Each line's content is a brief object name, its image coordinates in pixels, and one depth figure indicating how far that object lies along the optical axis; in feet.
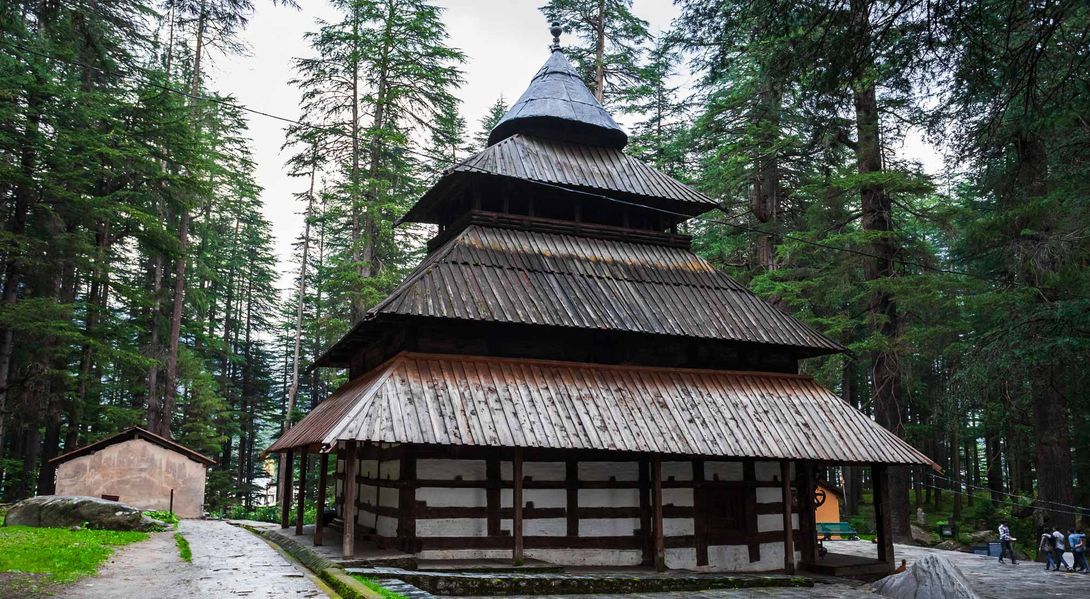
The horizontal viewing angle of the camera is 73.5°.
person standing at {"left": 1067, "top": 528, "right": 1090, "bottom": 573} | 63.87
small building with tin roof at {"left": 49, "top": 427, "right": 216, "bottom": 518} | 85.56
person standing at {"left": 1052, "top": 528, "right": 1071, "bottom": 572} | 63.82
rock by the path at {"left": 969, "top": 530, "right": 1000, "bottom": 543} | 100.73
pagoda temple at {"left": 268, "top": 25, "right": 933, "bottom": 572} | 45.03
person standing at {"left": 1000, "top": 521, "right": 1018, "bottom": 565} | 70.03
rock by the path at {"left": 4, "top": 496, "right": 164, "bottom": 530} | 61.52
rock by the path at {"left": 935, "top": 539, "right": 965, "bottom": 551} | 93.38
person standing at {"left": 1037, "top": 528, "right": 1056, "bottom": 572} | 64.80
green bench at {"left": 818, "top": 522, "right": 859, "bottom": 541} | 88.84
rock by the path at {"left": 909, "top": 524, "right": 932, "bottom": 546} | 94.59
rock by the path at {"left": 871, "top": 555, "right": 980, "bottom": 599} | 40.96
